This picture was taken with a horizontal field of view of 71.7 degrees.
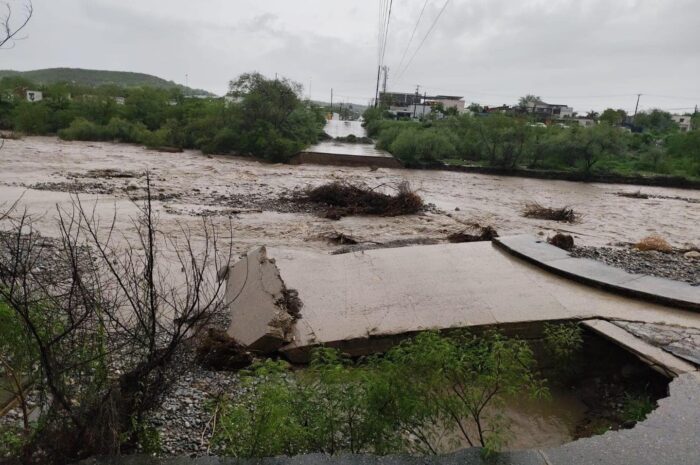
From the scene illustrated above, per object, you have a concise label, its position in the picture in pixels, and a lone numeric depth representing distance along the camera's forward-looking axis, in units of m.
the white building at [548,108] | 92.94
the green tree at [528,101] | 92.04
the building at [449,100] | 121.47
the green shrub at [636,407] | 4.02
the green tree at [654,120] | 69.74
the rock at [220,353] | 4.74
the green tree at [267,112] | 30.95
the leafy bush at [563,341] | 4.85
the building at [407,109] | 88.77
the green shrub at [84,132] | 33.97
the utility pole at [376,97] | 65.85
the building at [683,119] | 79.14
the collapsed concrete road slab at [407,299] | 5.17
